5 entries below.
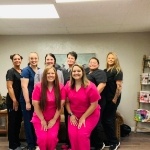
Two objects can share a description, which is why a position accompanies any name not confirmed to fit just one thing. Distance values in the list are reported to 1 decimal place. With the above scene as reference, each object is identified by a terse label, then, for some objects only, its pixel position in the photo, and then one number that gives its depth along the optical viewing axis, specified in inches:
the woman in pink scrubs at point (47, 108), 79.8
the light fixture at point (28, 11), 89.5
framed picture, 147.3
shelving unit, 133.6
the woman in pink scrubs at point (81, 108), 78.7
